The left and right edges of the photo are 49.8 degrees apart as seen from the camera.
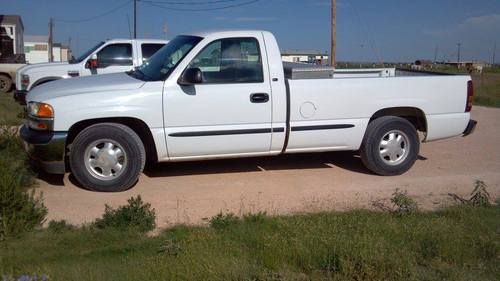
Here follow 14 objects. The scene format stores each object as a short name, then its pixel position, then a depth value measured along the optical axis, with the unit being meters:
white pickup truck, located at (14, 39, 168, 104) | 12.47
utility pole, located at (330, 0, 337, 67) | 21.75
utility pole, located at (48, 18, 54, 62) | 46.72
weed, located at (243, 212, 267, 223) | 5.13
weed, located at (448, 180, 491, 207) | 5.82
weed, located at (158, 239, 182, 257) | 4.22
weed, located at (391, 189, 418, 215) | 5.45
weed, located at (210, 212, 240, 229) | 4.99
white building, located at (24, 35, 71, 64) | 59.60
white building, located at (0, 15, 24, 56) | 39.66
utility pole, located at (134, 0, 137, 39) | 37.67
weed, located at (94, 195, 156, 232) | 4.89
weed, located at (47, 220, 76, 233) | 4.86
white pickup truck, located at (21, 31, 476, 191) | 6.07
